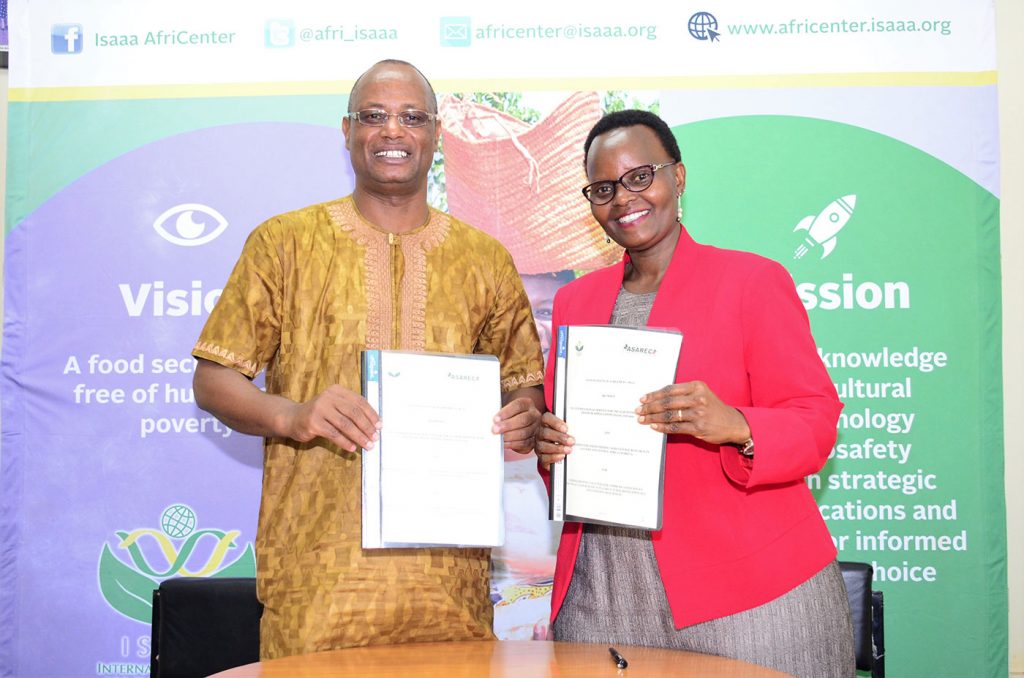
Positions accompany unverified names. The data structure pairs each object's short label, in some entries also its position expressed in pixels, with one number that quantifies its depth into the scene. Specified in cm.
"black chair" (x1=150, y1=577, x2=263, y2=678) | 362
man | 234
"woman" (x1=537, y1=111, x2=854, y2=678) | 217
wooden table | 185
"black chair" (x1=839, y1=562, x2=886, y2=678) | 349
